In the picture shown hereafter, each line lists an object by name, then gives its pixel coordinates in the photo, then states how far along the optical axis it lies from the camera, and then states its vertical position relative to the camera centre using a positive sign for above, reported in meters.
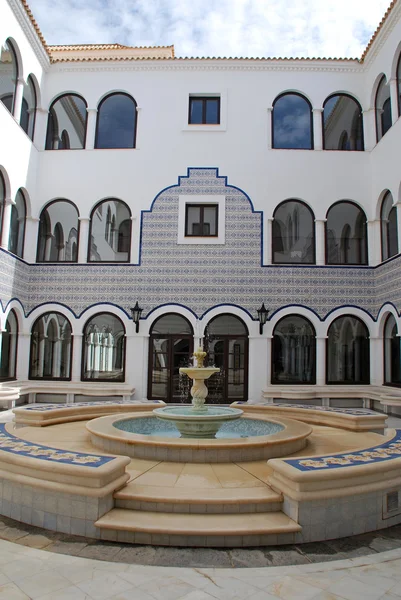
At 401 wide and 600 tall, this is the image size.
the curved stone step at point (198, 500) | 4.07 -1.25
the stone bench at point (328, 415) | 7.60 -1.03
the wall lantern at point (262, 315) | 12.45 +1.00
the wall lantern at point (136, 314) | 12.55 +0.96
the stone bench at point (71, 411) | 7.64 -1.06
